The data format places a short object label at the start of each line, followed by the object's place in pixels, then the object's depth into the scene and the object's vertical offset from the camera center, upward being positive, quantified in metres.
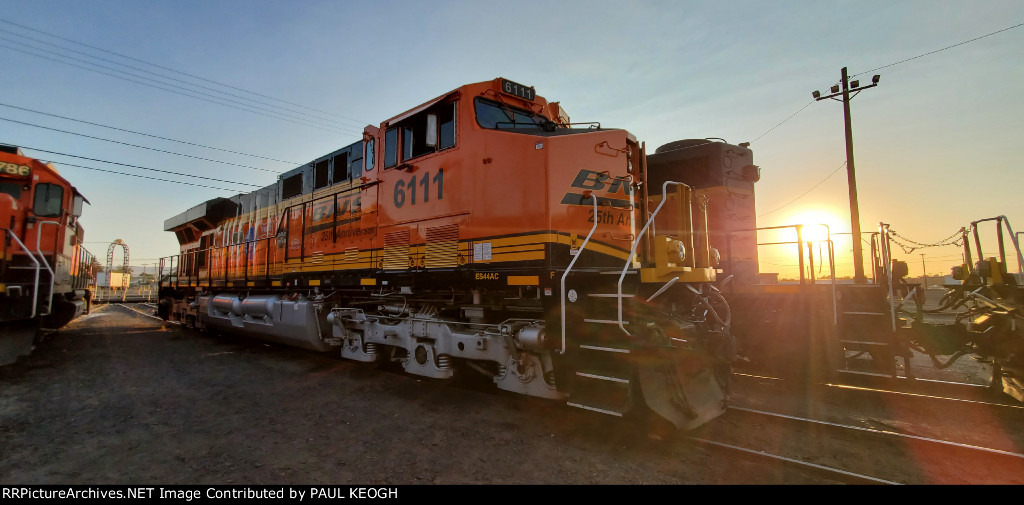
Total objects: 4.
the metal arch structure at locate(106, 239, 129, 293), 37.06 +2.03
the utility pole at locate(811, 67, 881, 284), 14.95 +4.05
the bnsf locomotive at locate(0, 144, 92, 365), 7.48 +0.81
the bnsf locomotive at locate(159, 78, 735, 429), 4.19 +0.27
